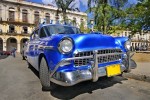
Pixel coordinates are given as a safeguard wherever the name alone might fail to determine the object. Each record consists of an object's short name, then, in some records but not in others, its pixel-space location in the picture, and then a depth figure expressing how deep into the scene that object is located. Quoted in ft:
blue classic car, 7.33
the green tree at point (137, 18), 29.52
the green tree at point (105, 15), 27.54
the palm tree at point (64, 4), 61.45
